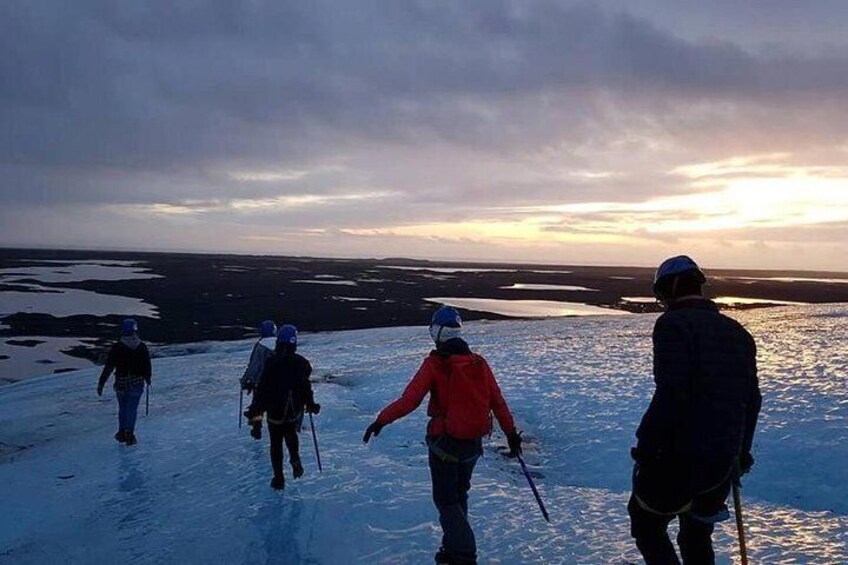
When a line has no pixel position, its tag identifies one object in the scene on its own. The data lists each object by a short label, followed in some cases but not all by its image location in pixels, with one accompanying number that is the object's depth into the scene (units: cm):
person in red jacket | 578
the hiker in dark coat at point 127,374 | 1187
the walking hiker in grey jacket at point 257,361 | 1138
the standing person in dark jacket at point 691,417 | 404
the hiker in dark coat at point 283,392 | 874
